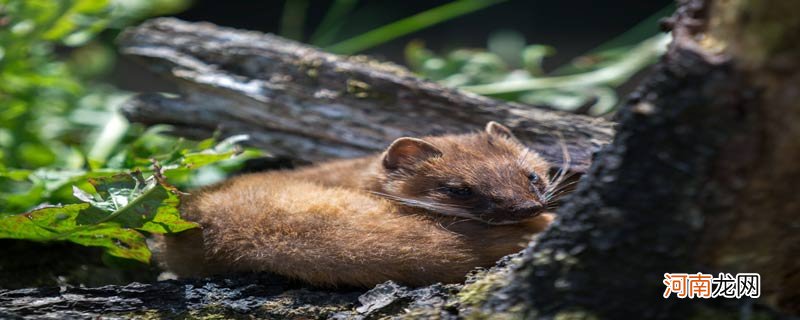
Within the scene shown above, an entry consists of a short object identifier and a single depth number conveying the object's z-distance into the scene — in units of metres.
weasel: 5.50
